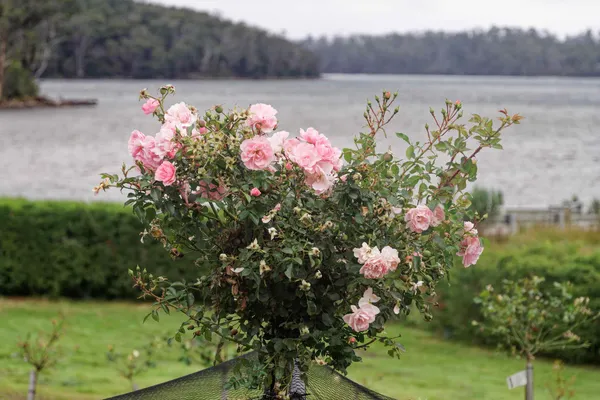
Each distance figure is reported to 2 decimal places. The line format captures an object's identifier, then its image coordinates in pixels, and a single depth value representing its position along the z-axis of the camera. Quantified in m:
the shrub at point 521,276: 9.23
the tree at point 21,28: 66.12
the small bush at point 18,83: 81.59
